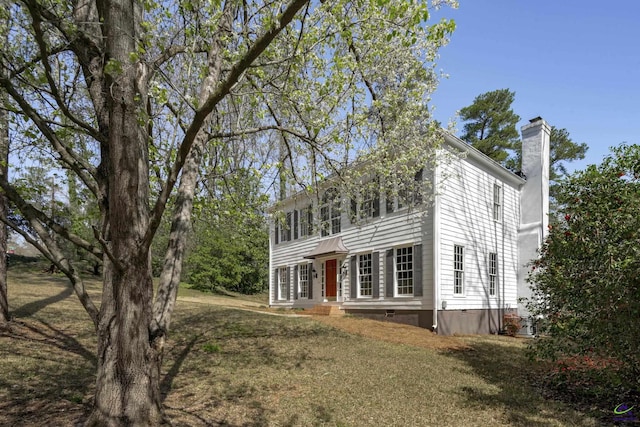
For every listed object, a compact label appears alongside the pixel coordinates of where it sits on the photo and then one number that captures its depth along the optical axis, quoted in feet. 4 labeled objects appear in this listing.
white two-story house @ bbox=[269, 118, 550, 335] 41.19
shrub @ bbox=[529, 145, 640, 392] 17.33
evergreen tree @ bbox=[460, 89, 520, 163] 93.97
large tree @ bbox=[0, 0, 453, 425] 12.73
